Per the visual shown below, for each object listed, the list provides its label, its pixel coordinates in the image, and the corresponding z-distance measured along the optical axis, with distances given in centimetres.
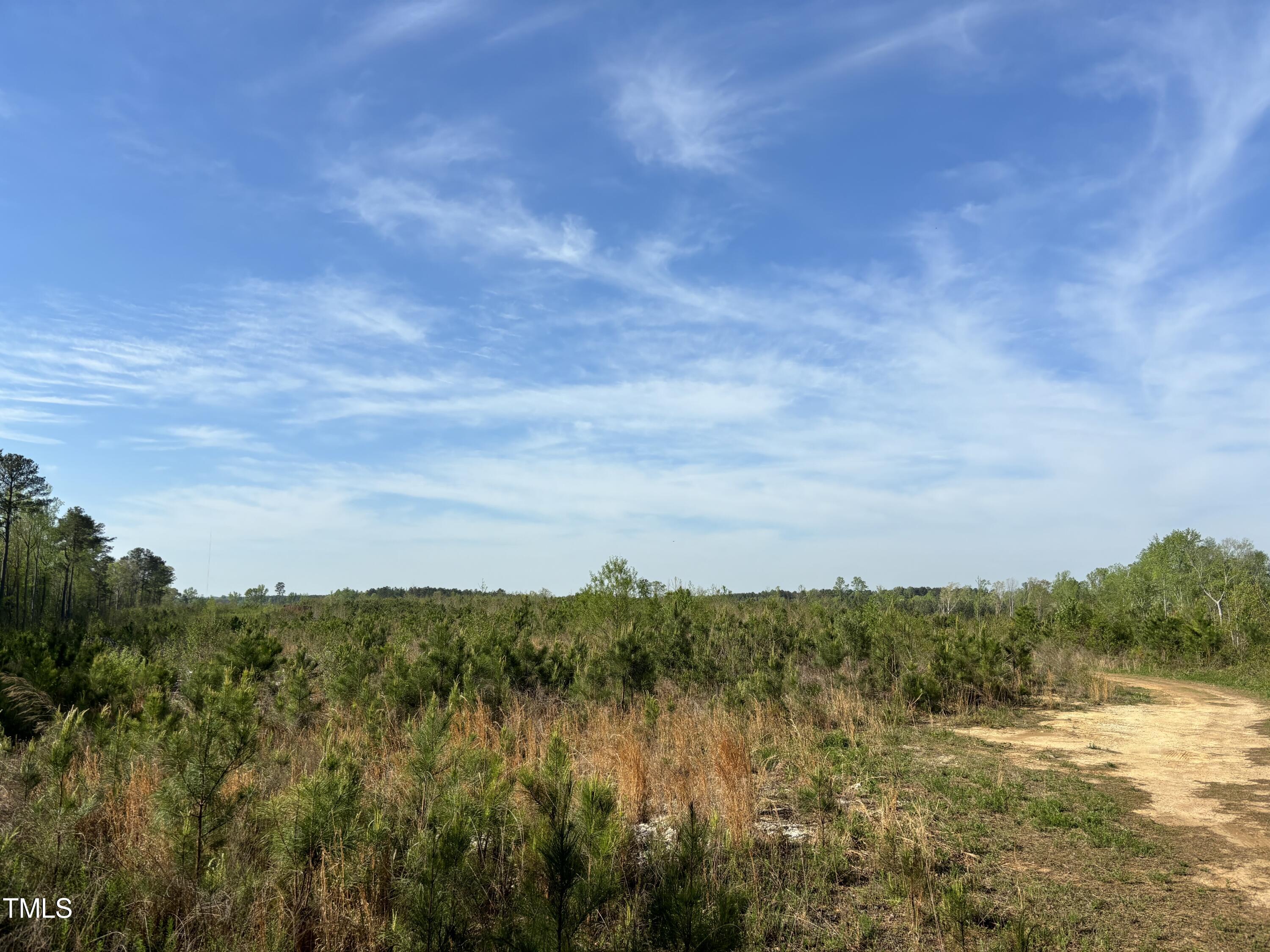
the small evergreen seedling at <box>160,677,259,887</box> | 398
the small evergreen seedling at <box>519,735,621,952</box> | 324
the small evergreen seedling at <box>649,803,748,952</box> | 313
